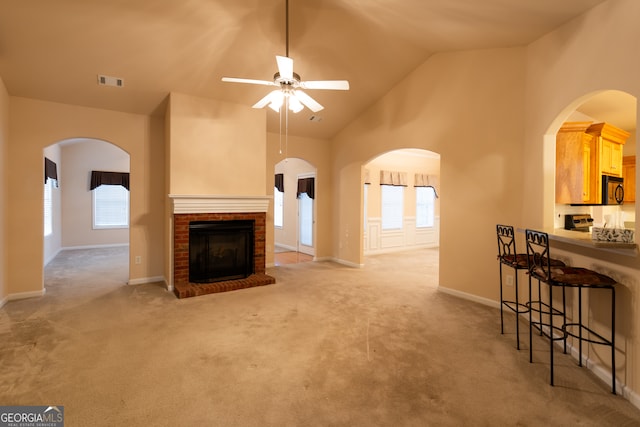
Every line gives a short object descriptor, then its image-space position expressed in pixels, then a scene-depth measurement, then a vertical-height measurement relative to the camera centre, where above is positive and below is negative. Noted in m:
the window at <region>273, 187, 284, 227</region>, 9.06 +0.10
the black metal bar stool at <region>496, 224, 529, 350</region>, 2.94 -0.46
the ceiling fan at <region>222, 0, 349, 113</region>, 2.85 +1.21
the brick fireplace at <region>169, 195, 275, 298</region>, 4.52 -0.12
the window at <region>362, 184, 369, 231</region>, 7.88 +0.23
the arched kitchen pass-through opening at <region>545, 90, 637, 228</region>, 3.37 +0.95
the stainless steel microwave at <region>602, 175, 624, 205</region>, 4.07 +0.29
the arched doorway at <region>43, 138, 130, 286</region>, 8.27 +0.24
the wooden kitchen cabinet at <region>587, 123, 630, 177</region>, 3.87 +0.85
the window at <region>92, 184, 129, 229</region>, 8.92 +0.15
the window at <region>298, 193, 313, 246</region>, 8.10 -0.19
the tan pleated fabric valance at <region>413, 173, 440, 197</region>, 8.88 +0.88
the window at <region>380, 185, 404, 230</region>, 8.34 +0.14
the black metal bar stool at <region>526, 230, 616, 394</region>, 2.21 -0.49
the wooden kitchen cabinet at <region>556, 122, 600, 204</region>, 3.70 +0.55
